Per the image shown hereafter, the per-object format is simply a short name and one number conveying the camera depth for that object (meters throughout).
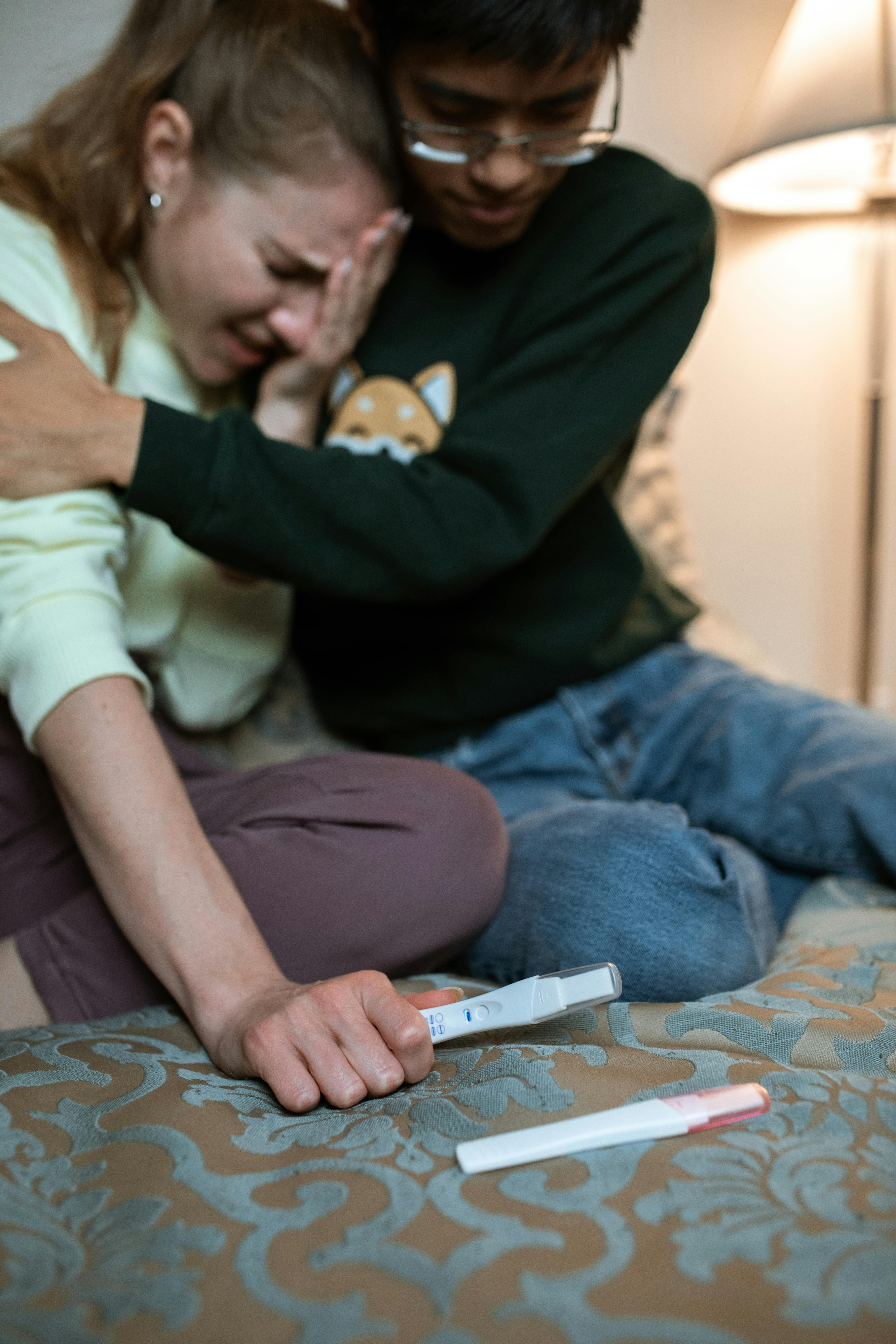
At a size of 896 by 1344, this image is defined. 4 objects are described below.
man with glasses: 0.70
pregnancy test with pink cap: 0.41
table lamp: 1.38
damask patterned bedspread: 0.33
